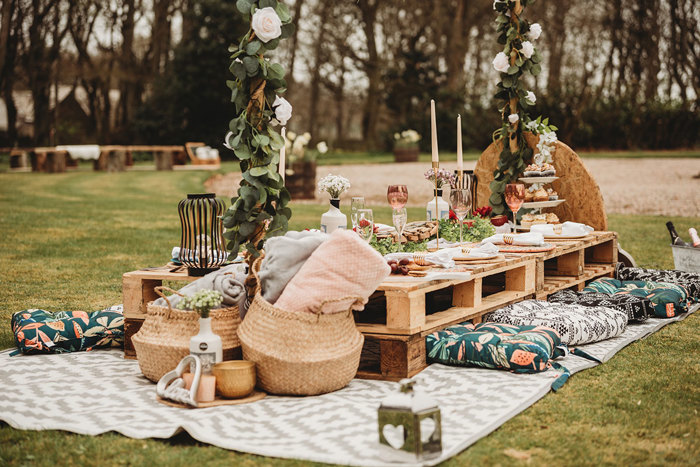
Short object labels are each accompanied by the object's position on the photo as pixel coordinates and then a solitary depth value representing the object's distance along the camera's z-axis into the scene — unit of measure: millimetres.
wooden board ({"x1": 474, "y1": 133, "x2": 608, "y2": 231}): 6922
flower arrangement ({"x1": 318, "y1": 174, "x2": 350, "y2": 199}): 4820
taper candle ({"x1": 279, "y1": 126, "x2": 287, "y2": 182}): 4453
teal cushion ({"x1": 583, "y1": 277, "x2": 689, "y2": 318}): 5539
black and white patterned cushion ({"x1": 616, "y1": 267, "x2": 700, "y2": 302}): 6227
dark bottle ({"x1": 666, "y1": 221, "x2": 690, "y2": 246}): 6680
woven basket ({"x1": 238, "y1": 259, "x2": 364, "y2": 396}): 3693
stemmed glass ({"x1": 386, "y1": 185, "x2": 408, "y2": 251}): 4691
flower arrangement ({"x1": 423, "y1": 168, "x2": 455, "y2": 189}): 5512
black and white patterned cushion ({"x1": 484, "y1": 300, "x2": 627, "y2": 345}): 4598
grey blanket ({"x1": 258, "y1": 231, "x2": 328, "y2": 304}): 3896
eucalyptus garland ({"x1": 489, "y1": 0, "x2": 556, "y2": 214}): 6840
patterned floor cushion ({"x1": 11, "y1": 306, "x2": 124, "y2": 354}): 4602
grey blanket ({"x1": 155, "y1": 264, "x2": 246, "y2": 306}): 4133
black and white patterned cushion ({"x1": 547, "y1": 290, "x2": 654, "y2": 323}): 5332
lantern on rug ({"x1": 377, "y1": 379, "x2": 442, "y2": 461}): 2904
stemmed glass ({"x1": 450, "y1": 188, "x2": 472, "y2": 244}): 4914
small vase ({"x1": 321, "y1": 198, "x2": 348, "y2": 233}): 4695
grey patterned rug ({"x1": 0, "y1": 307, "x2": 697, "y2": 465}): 3127
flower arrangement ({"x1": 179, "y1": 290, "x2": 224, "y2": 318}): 3705
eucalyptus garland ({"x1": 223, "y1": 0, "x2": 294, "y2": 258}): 4207
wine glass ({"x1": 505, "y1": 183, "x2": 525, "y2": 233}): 5645
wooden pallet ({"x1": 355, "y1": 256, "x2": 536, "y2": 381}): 4012
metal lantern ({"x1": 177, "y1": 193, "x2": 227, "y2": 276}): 4625
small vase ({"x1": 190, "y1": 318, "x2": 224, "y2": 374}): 3715
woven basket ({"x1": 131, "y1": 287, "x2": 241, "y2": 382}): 3932
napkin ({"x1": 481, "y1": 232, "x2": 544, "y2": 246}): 5520
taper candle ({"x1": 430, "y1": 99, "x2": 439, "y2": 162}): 4724
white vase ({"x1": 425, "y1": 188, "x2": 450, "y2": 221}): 5760
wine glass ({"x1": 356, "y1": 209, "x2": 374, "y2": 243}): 4559
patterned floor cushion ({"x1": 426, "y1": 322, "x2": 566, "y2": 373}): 4090
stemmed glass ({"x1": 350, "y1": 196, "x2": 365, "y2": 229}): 4617
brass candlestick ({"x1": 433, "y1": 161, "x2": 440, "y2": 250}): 4895
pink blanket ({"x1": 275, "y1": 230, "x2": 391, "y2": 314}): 3758
